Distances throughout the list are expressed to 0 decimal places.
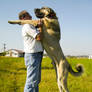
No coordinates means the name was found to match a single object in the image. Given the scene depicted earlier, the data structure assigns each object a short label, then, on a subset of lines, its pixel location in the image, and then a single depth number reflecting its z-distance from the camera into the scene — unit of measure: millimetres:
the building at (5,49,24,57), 71562
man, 3744
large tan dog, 3703
